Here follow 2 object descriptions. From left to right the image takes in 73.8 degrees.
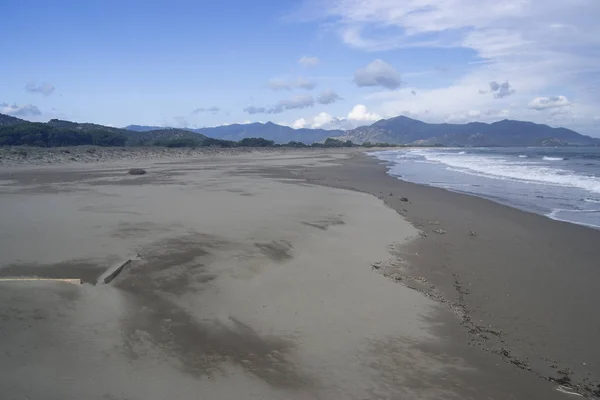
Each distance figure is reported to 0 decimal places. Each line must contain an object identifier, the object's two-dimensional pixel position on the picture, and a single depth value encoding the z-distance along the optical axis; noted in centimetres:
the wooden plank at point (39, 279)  544
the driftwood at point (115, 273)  605
